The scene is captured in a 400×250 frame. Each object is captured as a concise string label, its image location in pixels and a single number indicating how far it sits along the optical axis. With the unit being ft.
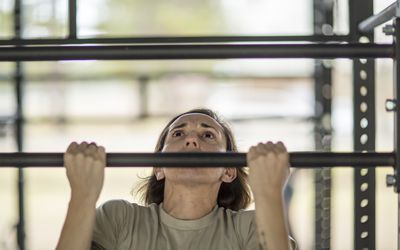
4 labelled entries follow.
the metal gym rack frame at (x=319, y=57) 7.22
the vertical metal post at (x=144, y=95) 25.04
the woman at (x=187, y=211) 8.02
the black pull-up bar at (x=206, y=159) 7.19
